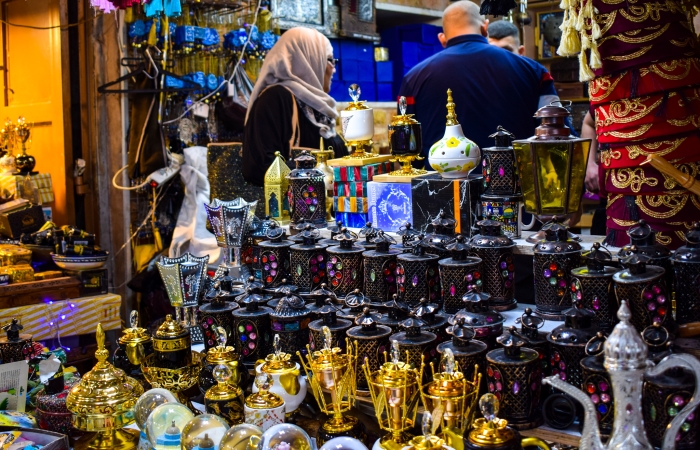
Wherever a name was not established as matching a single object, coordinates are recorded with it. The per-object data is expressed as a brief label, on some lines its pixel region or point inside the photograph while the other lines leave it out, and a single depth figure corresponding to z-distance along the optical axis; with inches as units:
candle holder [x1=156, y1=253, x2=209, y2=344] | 113.1
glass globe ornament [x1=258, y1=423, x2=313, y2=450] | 91.0
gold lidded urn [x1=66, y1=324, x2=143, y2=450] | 100.1
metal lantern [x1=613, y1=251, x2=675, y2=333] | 91.3
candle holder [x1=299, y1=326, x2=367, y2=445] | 95.6
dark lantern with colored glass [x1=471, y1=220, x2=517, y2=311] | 100.4
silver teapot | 80.6
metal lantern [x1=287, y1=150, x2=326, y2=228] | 117.2
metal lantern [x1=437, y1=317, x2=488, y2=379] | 93.6
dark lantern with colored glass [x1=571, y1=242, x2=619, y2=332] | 94.0
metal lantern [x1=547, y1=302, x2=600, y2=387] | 91.7
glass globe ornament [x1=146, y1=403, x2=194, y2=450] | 97.5
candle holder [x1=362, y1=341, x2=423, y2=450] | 92.4
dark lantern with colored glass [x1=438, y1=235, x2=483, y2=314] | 99.3
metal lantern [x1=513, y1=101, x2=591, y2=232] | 100.4
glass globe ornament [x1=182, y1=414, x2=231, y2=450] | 94.7
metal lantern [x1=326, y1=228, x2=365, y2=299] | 106.5
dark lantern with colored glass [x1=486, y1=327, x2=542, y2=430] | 91.6
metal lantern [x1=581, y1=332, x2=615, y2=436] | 89.0
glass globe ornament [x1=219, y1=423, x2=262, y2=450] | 93.1
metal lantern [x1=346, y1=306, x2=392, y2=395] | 98.6
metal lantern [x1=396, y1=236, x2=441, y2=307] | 101.6
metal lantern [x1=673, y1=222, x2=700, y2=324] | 91.7
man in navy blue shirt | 136.6
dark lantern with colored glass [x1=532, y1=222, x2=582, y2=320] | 97.3
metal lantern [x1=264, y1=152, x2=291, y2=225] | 123.3
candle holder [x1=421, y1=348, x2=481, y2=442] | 90.4
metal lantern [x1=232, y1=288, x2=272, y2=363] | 106.6
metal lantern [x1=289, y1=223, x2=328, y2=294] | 109.2
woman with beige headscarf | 151.9
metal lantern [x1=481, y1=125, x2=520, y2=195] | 104.1
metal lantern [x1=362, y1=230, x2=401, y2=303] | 104.0
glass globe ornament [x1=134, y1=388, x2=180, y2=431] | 100.6
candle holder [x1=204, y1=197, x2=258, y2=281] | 117.5
